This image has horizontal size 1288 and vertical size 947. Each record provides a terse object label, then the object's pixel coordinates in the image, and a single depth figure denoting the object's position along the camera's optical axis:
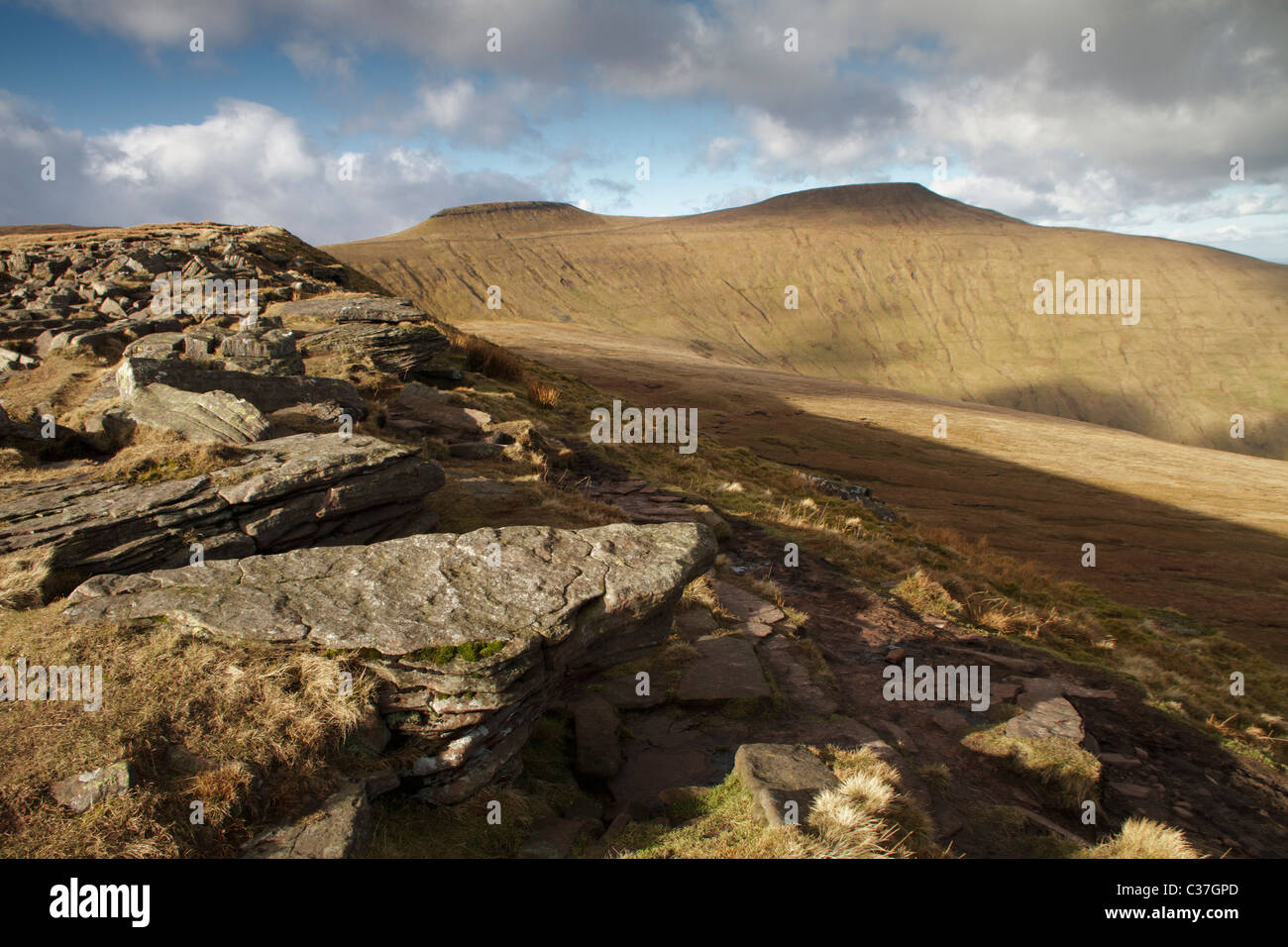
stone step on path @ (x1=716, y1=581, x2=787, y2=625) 9.50
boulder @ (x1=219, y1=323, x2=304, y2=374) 12.78
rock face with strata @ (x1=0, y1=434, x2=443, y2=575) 6.41
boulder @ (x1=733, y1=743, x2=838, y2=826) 4.93
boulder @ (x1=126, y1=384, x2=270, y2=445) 8.91
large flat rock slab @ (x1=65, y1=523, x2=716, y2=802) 5.16
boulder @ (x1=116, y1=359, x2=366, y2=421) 10.15
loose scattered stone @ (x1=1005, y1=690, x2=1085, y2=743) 7.53
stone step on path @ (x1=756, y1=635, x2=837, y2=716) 7.59
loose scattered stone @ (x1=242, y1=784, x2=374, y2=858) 4.18
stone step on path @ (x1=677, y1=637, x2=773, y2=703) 7.34
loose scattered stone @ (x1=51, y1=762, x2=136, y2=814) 4.05
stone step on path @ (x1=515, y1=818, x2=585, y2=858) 4.96
